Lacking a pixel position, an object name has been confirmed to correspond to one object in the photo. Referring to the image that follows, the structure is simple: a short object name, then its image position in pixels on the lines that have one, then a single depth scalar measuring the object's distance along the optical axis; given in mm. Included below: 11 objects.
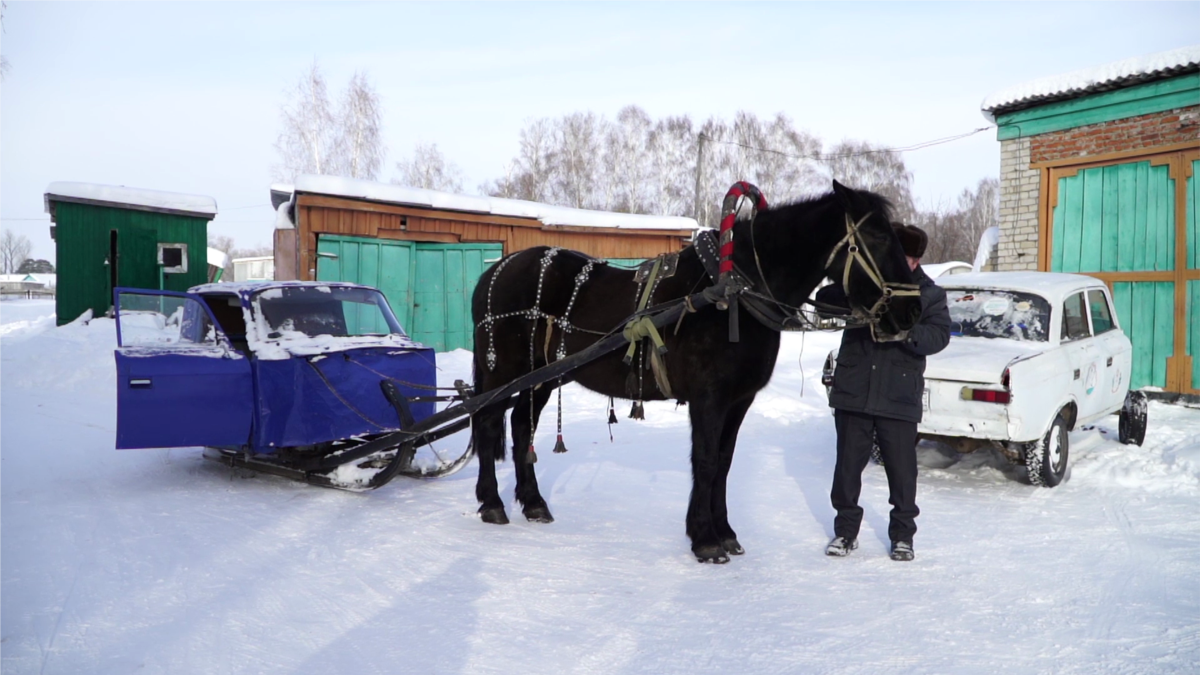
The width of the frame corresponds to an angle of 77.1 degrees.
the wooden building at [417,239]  13383
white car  5859
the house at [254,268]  41931
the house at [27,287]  55344
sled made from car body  5426
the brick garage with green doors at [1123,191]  9828
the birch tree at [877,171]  39094
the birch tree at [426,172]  40781
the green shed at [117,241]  16031
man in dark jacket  4254
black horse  3945
